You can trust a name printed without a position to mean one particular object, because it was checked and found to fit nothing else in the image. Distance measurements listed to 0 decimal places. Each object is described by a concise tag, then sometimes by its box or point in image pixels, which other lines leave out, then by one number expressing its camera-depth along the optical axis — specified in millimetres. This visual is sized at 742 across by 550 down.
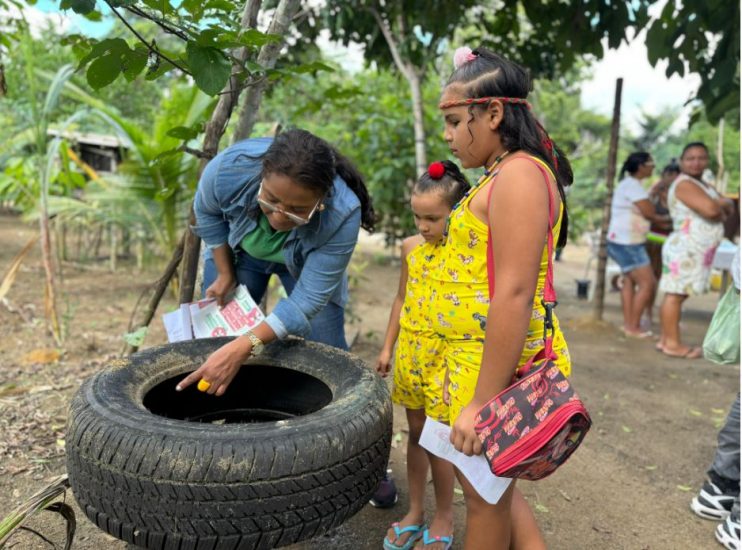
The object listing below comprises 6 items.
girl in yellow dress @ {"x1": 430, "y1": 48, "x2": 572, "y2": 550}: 1408
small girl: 2016
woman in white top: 5340
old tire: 1432
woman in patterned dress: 4723
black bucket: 7992
